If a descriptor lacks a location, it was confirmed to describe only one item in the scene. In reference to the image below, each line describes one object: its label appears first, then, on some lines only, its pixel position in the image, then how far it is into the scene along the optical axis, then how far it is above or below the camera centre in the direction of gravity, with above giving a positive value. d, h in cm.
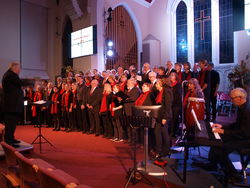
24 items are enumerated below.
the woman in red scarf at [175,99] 573 -13
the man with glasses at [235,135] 296 -56
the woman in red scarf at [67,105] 757 -35
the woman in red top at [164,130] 441 -72
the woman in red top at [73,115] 762 -70
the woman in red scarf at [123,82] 614 +35
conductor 464 -10
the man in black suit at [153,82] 533 +30
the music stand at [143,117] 316 -34
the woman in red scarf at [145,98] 476 -8
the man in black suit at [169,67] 674 +82
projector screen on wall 1046 +261
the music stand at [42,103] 498 -18
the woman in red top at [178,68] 669 +77
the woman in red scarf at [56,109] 800 -51
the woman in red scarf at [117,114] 588 -52
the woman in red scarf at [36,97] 906 -8
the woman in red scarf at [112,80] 646 +42
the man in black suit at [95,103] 662 -25
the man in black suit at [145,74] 624 +59
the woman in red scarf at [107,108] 629 -40
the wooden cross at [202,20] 1144 +381
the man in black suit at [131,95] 537 -2
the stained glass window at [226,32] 1059 +298
